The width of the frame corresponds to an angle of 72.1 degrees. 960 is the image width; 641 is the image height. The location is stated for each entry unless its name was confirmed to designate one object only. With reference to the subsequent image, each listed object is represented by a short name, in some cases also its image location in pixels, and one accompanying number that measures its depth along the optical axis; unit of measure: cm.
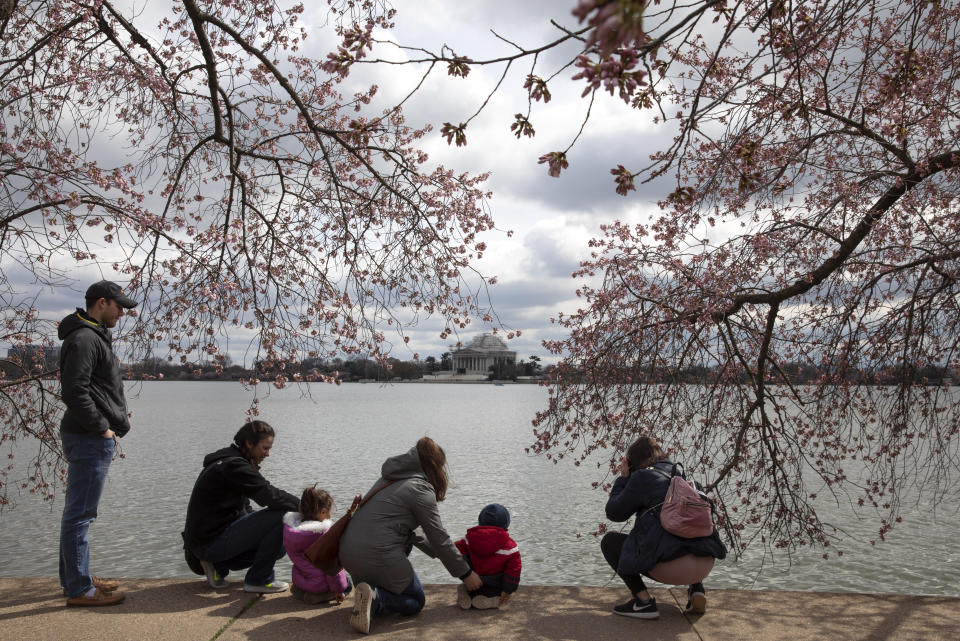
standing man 351
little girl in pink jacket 389
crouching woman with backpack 362
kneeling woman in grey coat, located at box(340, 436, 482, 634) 360
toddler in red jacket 386
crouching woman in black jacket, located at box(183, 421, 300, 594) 400
